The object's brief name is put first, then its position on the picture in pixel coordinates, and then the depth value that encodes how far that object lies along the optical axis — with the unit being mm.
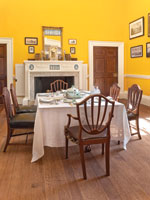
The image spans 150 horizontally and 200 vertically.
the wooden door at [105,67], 8297
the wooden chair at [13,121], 3352
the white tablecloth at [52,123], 2988
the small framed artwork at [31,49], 7626
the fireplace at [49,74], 7410
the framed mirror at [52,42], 7645
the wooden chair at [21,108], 3945
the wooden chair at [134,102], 3722
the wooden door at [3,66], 7480
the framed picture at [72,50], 7937
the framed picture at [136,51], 7492
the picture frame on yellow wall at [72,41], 7888
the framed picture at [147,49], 7016
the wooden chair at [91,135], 2547
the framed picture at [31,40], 7571
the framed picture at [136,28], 7327
